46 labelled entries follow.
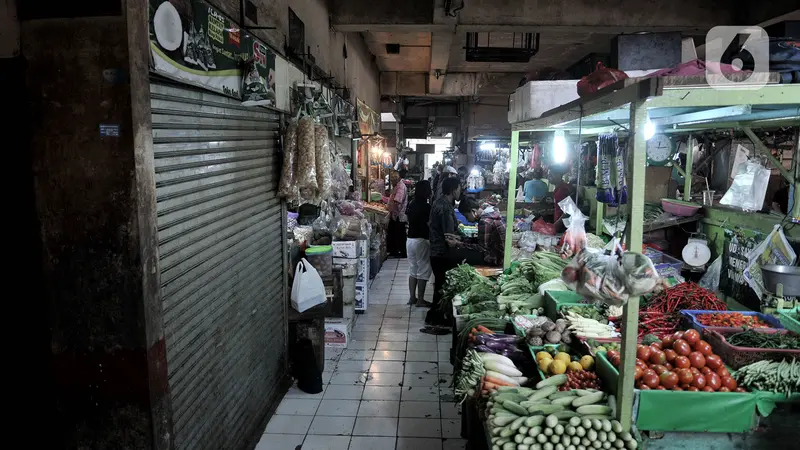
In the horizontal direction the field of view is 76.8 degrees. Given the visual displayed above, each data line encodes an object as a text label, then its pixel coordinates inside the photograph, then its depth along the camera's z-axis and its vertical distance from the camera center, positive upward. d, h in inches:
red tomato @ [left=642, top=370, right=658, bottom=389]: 127.9 -55.0
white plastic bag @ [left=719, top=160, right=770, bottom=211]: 220.1 -11.5
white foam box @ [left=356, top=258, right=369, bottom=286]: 314.5 -69.5
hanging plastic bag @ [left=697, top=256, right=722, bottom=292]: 257.9 -58.4
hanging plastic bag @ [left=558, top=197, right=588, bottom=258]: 211.3 -30.1
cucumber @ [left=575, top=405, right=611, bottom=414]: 123.8 -60.4
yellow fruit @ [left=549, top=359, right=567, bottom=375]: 145.3 -59.0
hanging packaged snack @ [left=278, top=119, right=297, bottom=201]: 202.8 +0.1
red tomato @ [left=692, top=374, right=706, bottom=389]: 128.0 -55.5
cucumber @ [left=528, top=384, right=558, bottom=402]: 134.0 -61.6
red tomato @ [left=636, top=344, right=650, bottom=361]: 141.8 -53.5
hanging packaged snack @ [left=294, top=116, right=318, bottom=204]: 201.8 +2.1
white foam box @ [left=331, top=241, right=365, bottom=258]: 289.2 -50.0
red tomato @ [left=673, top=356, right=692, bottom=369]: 134.7 -53.3
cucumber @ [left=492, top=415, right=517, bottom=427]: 124.6 -63.7
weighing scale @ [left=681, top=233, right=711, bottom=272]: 261.9 -47.7
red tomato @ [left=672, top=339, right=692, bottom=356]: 139.9 -51.5
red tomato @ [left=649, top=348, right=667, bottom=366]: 137.9 -53.2
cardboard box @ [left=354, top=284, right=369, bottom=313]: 326.3 -89.0
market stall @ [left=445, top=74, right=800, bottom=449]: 109.7 -55.9
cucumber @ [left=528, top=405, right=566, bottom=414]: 127.4 -62.1
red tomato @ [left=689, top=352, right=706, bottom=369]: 135.8 -53.0
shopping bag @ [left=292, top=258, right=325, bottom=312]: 215.6 -54.2
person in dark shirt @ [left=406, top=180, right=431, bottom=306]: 336.5 -51.2
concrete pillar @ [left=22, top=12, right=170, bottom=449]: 98.2 -14.9
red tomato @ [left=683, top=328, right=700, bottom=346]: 145.6 -50.2
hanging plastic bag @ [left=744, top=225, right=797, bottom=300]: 196.4 -37.3
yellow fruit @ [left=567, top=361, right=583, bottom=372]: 146.0 -59.0
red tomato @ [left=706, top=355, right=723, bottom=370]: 135.4 -53.5
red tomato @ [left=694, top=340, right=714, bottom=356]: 141.6 -52.1
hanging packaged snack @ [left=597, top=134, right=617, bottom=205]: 176.2 -1.2
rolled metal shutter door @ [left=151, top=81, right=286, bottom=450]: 120.3 -28.7
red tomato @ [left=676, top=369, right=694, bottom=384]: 128.7 -54.5
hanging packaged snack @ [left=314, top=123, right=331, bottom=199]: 207.9 +0.1
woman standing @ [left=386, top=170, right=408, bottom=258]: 481.4 -58.9
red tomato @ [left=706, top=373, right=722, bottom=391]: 127.9 -55.5
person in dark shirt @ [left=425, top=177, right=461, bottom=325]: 312.5 -46.2
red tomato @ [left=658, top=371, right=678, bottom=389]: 127.8 -55.0
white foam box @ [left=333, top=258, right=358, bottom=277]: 289.0 -59.3
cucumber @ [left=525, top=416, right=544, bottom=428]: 121.3 -62.2
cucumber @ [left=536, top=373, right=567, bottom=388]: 139.5 -60.4
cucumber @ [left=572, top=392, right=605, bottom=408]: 126.6 -59.6
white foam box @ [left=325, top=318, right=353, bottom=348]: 270.1 -91.5
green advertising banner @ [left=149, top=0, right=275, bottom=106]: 108.0 +28.8
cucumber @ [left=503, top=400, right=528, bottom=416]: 126.8 -62.0
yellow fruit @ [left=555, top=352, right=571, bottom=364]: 148.8 -57.6
